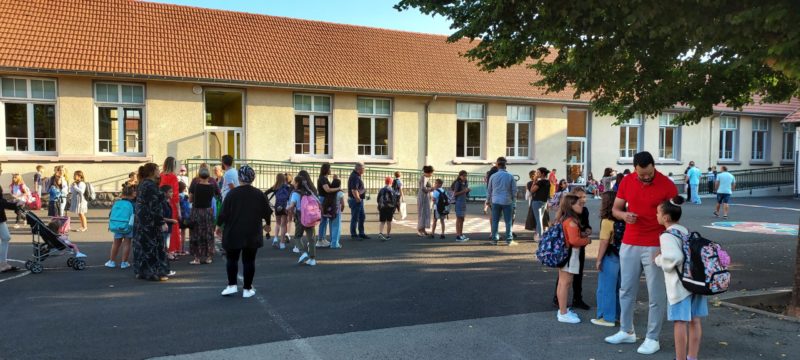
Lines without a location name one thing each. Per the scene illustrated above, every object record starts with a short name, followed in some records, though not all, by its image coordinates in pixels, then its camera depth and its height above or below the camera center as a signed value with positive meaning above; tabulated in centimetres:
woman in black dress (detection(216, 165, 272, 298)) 730 -87
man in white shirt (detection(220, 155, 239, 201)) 1037 -27
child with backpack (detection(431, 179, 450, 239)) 1337 -93
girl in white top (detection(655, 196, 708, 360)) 488 -114
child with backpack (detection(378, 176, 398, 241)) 1304 -96
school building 1891 +242
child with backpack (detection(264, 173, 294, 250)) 1146 -86
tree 591 +154
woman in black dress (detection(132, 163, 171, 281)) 830 -107
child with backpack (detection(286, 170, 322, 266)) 947 -80
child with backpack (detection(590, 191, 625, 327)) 605 -106
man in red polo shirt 539 -64
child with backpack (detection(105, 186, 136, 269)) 902 -97
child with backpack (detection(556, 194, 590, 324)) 635 -90
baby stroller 877 -136
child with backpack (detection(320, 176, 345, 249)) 1128 -96
